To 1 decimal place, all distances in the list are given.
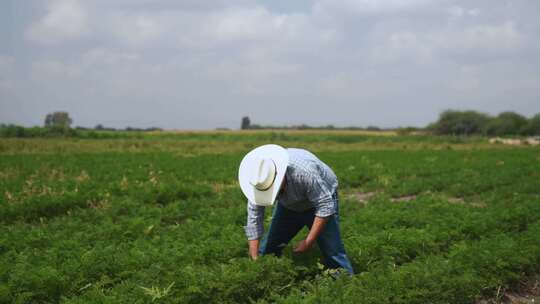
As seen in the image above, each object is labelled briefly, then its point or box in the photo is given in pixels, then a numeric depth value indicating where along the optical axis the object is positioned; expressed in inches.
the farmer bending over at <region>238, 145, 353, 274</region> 204.4
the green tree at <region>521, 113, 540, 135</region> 4271.7
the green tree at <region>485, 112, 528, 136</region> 4247.0
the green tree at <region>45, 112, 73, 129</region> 3472.4
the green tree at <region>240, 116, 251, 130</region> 4293.6
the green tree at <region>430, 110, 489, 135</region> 4116.6
